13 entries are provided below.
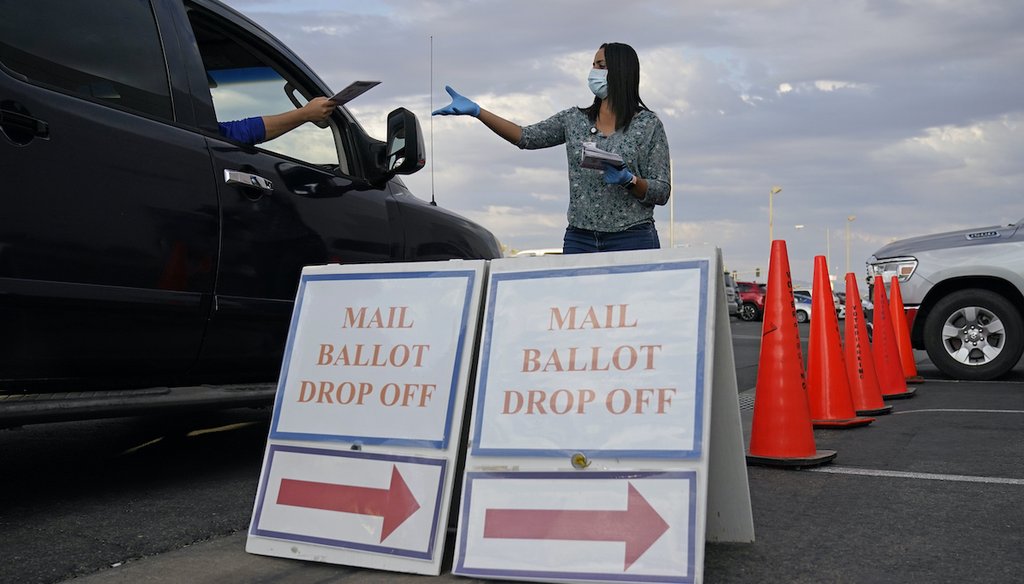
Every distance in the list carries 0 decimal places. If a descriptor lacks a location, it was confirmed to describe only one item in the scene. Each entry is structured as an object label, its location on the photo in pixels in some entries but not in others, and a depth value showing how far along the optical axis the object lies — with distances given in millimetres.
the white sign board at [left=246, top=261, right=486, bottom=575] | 2943
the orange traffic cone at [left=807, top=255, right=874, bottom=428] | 6168
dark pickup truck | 3211
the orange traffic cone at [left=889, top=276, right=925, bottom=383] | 9617
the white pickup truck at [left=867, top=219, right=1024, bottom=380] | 9195
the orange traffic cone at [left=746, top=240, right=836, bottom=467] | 4609
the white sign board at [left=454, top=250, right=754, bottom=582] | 2695
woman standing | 4340
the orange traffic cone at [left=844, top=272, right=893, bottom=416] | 6945
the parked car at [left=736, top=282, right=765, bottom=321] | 37969
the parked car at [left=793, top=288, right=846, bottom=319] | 39878
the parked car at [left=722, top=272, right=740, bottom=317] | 32944
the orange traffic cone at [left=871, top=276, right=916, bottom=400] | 8195
